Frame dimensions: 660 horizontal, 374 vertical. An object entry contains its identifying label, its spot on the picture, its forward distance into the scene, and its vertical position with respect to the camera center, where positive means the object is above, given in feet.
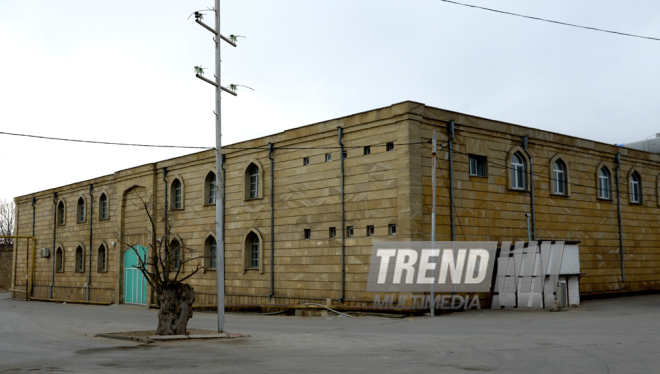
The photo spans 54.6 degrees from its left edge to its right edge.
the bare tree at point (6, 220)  301.22 +17.50
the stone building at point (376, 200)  75.41 +7.62
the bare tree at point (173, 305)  53.88 -4.05
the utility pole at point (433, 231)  69.31 +2.62
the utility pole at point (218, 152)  57.21 +9.54
